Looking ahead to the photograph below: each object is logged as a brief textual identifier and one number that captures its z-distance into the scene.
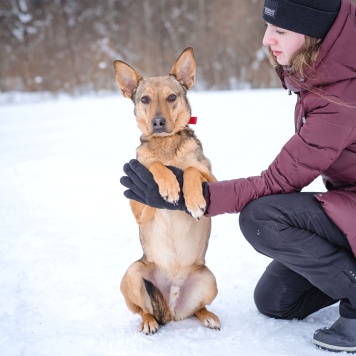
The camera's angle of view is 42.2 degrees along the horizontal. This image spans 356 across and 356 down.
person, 2.22
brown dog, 2.71
